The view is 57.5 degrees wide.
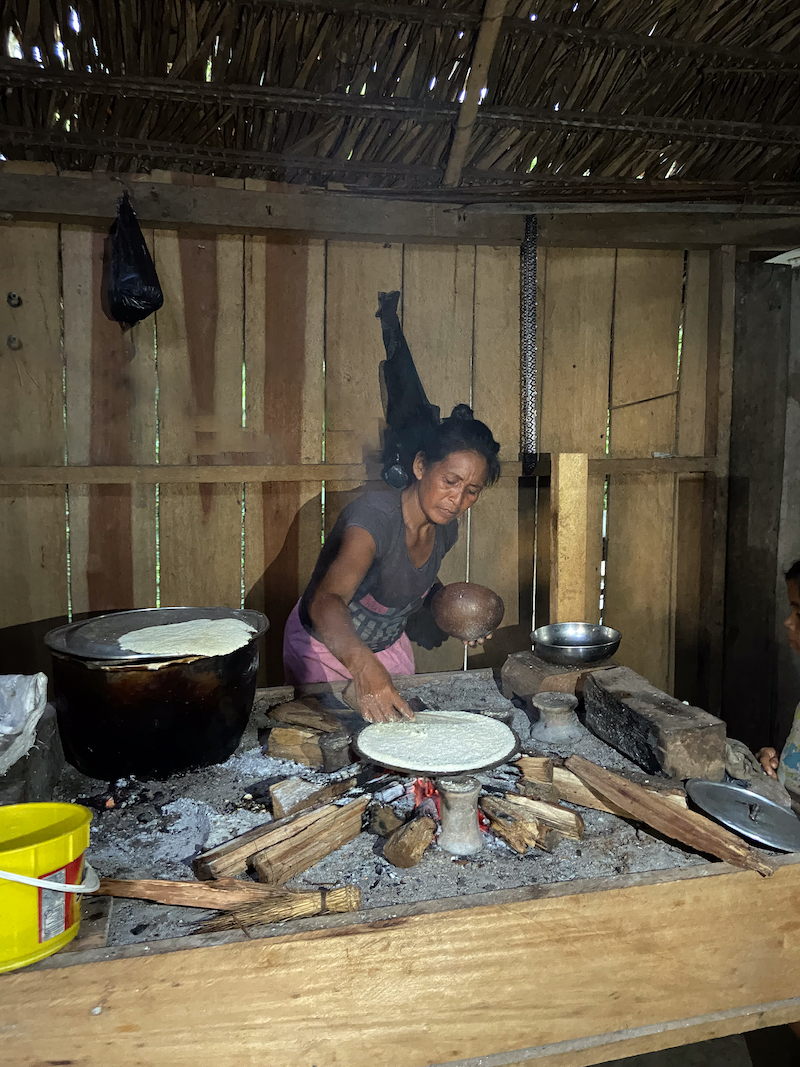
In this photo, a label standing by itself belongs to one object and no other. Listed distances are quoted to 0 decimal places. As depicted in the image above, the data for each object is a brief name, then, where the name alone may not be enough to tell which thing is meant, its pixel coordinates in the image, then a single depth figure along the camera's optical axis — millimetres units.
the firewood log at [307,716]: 2441
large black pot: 1966
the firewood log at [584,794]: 1983
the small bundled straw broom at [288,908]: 1483
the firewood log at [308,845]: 1670
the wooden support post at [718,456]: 4125
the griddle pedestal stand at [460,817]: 1779
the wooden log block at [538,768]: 2100
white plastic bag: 1844
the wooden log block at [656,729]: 2148
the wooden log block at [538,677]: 2689
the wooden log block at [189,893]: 1554
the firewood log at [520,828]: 1797
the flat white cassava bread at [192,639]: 2033
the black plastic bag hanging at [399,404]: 3801
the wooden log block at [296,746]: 2271
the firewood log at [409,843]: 1719
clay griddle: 1788
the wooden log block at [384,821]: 1852
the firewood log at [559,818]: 1849
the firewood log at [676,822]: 1685
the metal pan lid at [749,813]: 1793
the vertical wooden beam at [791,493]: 4082
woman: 2971
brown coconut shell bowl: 3273
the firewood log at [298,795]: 1907
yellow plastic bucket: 1272
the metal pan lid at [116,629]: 1982
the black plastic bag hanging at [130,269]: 3352
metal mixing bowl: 2715
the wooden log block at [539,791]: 1982
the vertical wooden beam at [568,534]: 3160
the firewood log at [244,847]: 1670
